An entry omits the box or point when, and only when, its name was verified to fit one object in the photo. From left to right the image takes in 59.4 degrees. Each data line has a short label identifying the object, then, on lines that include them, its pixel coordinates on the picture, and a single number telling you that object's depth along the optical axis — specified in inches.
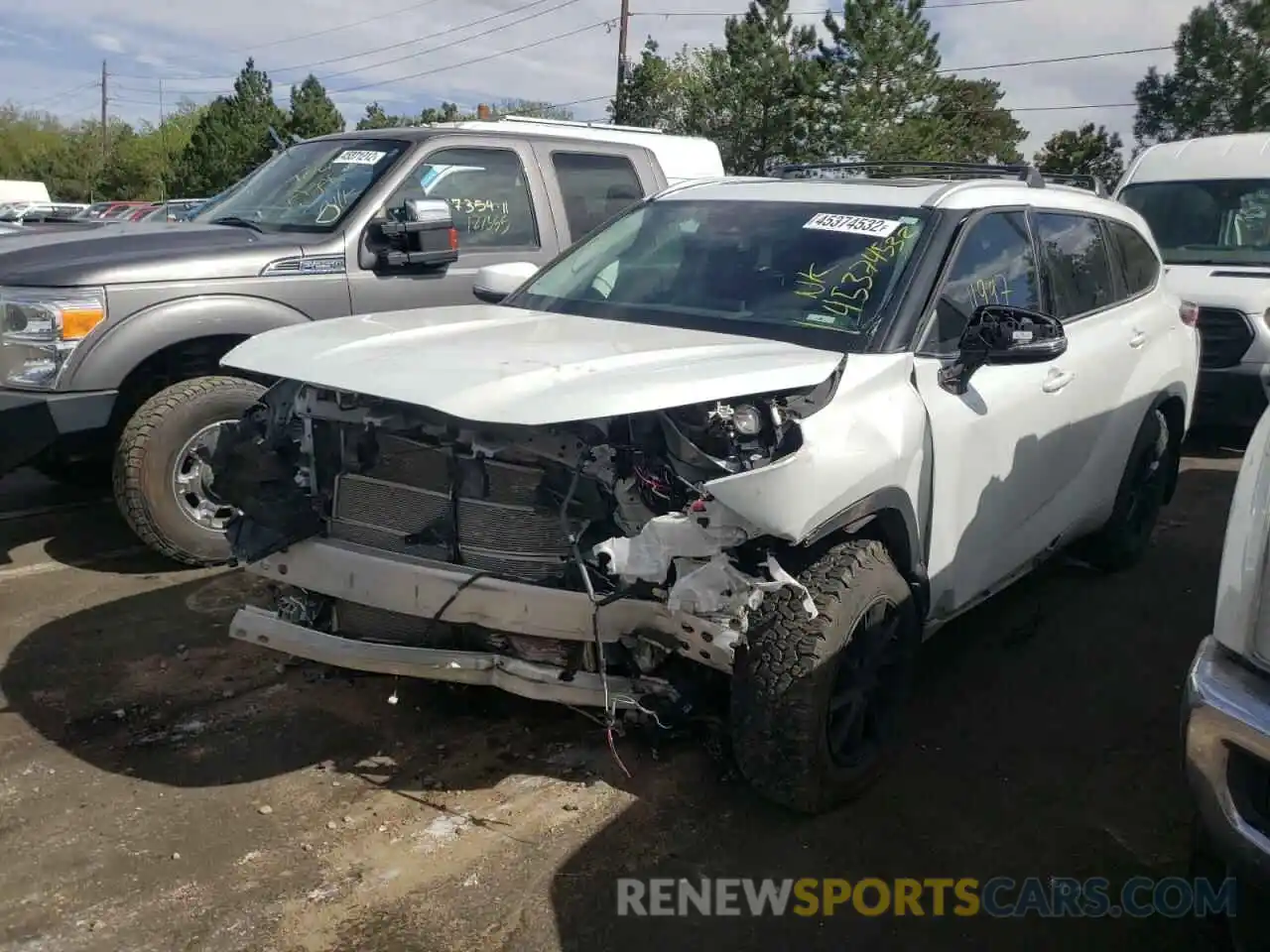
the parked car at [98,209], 874.9
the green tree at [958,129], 1357.0
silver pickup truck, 187.8
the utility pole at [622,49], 1423.5
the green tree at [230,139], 1488.7
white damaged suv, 115.9
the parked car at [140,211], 736.8
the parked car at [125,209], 811.6
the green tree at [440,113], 1728.7
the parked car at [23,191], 1365.7
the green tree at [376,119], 1740.7
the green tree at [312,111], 1590.8
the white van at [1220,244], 307.4
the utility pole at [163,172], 1945.1
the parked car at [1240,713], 83.7
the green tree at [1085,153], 1396.4
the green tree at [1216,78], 1088.8
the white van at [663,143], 270.7
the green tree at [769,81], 1389.0
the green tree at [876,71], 1333.7
